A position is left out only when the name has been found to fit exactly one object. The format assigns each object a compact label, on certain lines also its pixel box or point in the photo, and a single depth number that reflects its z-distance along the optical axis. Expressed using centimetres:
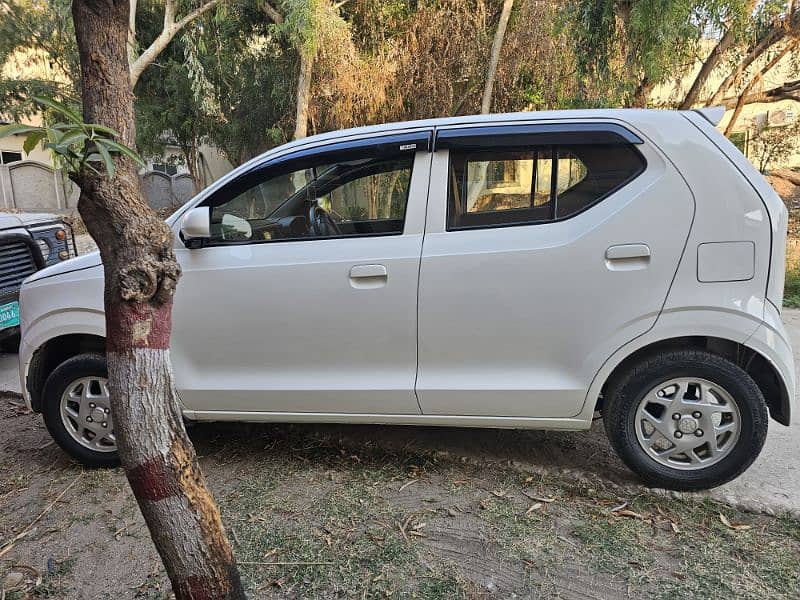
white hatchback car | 284
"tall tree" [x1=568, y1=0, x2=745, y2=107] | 717
